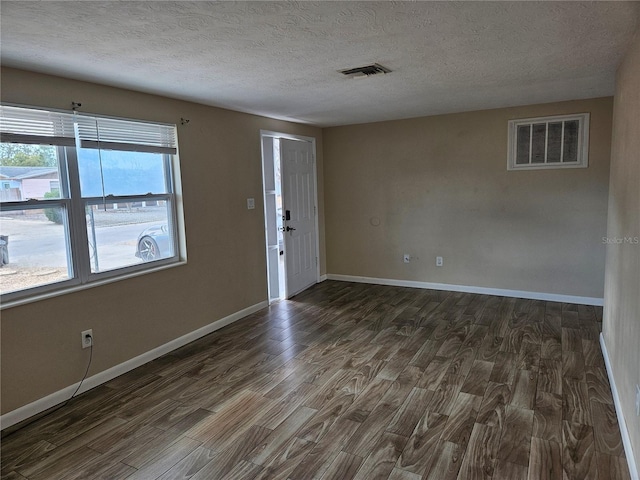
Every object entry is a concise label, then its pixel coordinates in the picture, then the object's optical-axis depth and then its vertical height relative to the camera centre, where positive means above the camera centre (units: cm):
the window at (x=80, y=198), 254 +2
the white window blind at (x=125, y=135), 289 +50
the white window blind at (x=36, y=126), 244 +48
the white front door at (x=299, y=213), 506 -24
